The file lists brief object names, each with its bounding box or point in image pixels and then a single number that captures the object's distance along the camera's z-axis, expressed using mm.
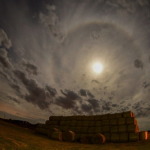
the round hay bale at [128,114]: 14750
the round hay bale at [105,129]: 14926
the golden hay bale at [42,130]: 15731
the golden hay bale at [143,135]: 12831
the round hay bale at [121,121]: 14555
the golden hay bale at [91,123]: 16344
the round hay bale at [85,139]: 13902
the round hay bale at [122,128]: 14041
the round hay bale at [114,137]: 13692
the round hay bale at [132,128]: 13625
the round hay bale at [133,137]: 12906
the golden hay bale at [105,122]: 15545
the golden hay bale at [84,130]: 15994
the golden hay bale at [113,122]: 15018
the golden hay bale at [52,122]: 18267
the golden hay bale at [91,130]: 15677
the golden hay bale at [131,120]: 14231
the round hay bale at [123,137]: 13295
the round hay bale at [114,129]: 14462
